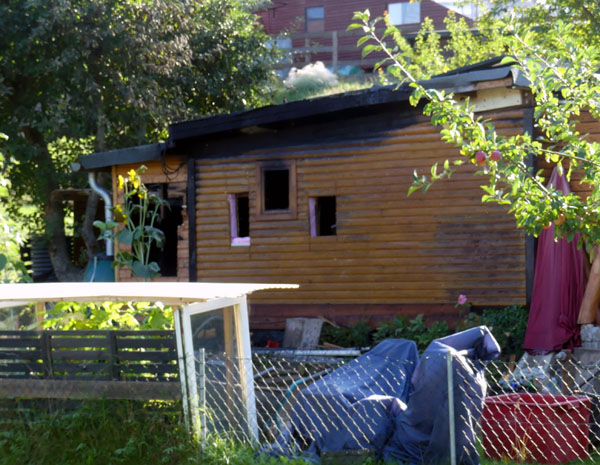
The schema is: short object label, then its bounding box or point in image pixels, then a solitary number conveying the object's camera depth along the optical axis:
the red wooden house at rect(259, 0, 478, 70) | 34.34
